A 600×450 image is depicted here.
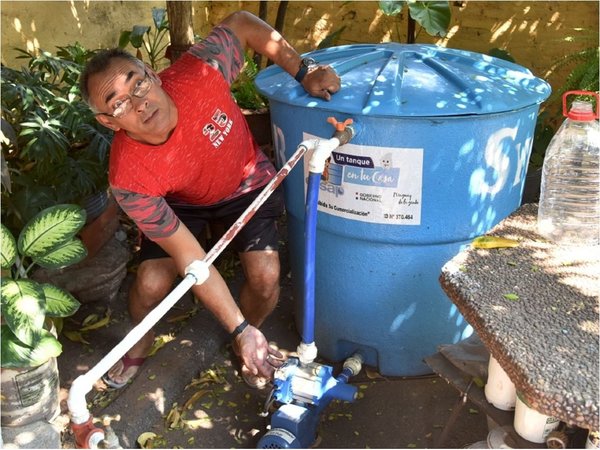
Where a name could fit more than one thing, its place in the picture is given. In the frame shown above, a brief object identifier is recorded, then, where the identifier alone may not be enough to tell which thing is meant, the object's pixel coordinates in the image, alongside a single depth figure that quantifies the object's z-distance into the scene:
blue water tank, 2.55
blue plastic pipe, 2.44
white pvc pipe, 1.69
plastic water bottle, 2.40
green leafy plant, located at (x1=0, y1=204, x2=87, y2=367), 2.38
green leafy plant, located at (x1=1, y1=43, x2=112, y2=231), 2.98
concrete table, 1.67
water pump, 2.50
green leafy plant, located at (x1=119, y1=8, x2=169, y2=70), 4.30
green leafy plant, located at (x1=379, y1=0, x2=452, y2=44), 4.12
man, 2.43
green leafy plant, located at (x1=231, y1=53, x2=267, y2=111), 4.32
